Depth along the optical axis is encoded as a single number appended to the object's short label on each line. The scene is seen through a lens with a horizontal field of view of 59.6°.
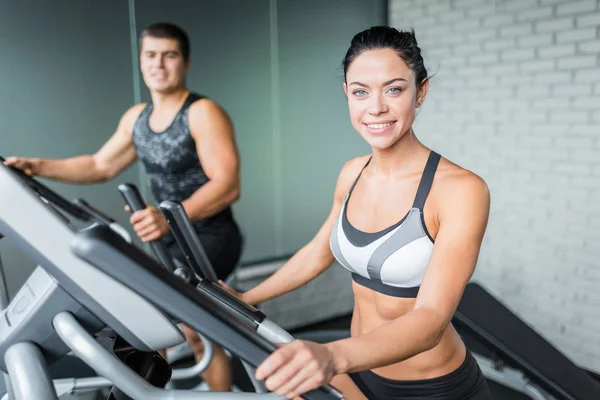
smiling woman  0.96
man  1.92
